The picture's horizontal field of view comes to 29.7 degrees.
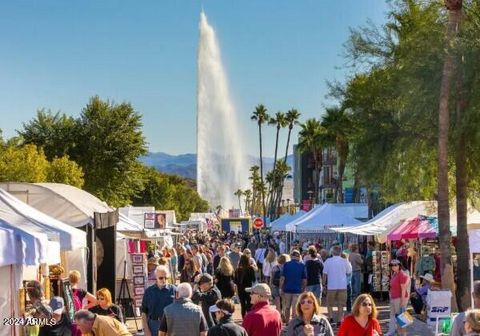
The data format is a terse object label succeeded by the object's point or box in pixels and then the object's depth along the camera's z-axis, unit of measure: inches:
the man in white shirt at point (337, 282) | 812.0
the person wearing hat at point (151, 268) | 857.3
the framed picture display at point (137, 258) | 909.2
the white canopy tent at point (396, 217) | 1135.6
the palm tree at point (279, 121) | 4348.2
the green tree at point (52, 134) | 2491.4
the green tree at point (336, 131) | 2557.3
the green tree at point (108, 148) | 2426.9
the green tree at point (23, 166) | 1915.6
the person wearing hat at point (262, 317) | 417.1
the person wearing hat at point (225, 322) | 391.5
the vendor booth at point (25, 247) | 486.6
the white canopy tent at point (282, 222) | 2046.8
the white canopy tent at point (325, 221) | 1551.4
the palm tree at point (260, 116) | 4441.9
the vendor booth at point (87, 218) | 770.8
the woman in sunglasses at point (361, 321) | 389.1
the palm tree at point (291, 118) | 4330.7
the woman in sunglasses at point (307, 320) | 379.2
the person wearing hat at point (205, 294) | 546.0
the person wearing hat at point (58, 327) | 444.5
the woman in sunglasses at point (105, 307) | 474.6
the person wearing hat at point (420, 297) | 894.4
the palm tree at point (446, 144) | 868.0
